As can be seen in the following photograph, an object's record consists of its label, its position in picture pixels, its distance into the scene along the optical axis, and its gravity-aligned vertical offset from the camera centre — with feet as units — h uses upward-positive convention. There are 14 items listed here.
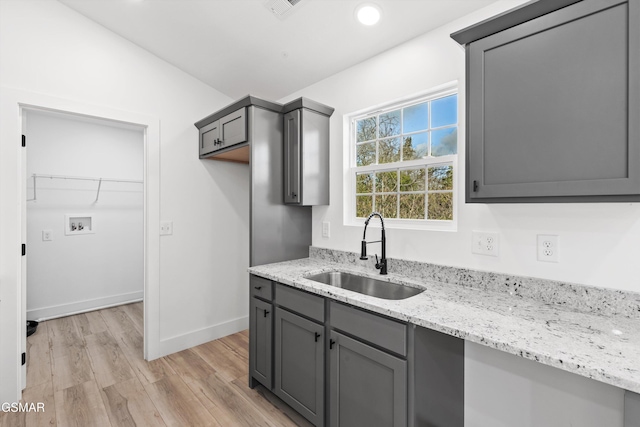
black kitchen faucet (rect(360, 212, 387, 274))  6.66 -1.07
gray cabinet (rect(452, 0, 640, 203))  3.58 +1.45
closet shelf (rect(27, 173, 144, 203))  11.57 +1.40
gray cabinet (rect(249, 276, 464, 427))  4.34 -2.59
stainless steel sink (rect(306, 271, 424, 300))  6.18 -1.63
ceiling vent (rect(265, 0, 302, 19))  6.34 +4.40
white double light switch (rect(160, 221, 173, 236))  9.04 -0.48
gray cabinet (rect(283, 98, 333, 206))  7.78 +1.60
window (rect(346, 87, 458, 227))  6.48 +1.22
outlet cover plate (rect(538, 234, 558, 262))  4.79 -0.58
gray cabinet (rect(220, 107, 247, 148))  7.73 +2.26
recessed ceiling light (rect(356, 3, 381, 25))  6.04 +4.06
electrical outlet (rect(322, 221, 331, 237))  8.59 -0.46
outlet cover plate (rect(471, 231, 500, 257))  5.40 -0.58
